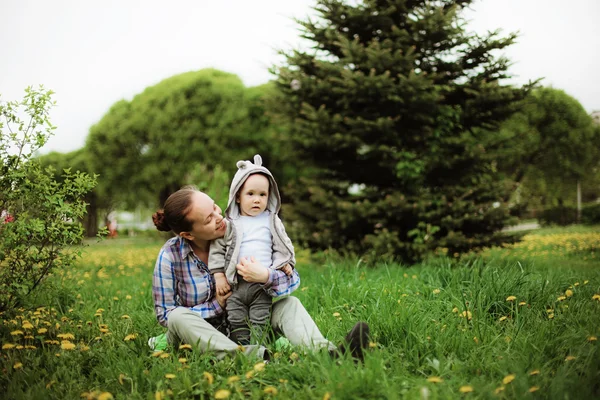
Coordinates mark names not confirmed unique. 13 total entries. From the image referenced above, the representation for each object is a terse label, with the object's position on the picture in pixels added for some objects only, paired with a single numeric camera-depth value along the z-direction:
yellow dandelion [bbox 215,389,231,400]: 2.01
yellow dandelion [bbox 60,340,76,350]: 2.58
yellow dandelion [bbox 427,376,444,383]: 2.08
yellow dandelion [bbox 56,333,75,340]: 2.87
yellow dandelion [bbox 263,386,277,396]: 2.16
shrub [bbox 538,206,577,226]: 18.84
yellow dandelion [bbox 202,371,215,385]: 2.19
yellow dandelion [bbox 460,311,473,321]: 3.08
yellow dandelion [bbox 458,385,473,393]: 1.93
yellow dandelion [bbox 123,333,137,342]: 2.91
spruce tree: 5.96
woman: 2.70
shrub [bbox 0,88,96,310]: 3.20
